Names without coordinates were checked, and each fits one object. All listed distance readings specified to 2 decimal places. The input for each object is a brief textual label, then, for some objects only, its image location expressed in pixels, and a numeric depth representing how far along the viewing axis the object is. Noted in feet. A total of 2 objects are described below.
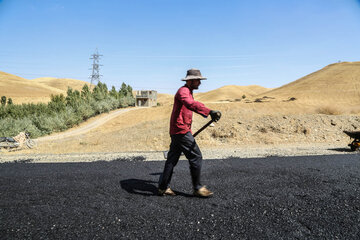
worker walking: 13.05
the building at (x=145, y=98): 165.27
